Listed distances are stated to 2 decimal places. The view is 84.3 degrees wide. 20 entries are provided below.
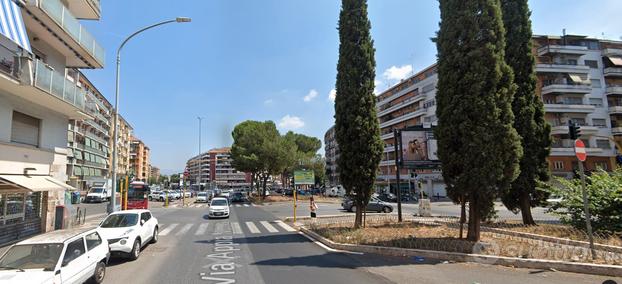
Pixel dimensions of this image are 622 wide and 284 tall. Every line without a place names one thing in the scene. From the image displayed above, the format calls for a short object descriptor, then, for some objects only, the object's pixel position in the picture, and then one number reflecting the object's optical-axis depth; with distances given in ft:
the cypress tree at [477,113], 34.09
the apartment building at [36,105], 38.58
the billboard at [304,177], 83.34
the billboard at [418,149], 73.77
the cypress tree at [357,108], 50.80
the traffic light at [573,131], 35.02
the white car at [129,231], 32.45
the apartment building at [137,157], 382.24
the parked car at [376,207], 94.73
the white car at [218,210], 78.43
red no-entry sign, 29.27
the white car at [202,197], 162.53
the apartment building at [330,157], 394.73
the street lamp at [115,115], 51.90
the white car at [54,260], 19.62
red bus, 95.86
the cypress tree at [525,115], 50.60
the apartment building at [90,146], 186.60
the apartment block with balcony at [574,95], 151.12
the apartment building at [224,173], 514.68
